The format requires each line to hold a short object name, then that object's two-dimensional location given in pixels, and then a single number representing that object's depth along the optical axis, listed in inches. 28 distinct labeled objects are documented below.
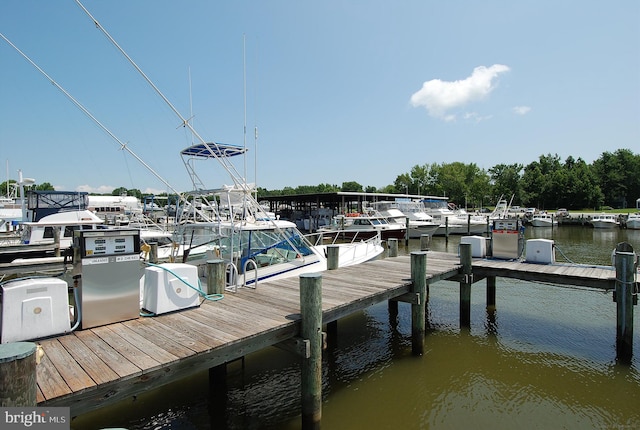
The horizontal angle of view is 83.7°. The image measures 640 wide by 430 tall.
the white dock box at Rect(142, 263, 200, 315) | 235.3
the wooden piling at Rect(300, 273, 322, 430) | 223.1
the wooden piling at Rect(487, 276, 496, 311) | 476.1
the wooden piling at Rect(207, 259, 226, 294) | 280.8
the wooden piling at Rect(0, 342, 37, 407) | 119.6
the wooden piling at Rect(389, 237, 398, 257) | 545.3
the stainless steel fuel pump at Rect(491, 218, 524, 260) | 456.1
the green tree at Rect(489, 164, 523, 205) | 3014.3
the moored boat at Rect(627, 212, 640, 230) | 1652.3
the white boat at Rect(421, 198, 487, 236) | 1505.9
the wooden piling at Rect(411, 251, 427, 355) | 339.3
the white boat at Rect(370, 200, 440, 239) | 1425.9
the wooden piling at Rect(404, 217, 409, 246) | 1311.5
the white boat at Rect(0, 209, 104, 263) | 652.7
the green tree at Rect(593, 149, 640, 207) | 2849.4
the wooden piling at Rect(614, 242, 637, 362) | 325.1
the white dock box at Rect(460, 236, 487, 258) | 478.3
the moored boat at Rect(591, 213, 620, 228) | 1690.5
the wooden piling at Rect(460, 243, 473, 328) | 420.5
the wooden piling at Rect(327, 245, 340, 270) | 418.3
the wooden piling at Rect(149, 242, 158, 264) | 527.7
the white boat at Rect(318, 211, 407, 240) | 1282.0
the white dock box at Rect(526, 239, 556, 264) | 425.9
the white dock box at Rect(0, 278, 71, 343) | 175.6
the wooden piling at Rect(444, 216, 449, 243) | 1388.8
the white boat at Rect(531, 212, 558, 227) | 1849.0
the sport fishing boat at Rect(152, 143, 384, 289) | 349.4
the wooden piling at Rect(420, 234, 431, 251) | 519.8
